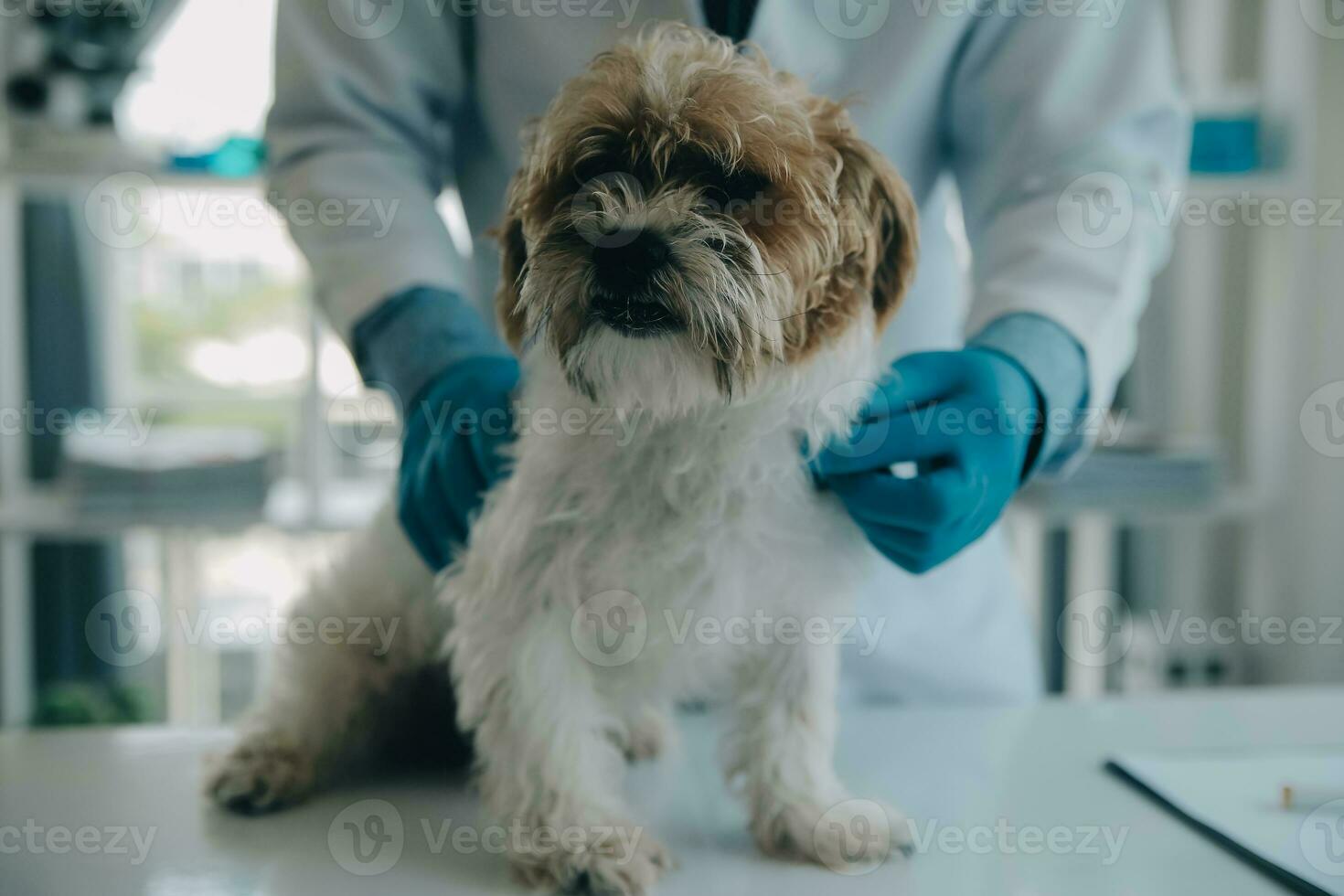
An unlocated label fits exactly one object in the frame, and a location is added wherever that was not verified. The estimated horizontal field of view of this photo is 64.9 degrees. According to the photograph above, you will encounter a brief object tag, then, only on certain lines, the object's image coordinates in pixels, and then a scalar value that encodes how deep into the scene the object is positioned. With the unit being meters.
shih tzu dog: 0.87
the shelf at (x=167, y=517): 2.64
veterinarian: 1.12
